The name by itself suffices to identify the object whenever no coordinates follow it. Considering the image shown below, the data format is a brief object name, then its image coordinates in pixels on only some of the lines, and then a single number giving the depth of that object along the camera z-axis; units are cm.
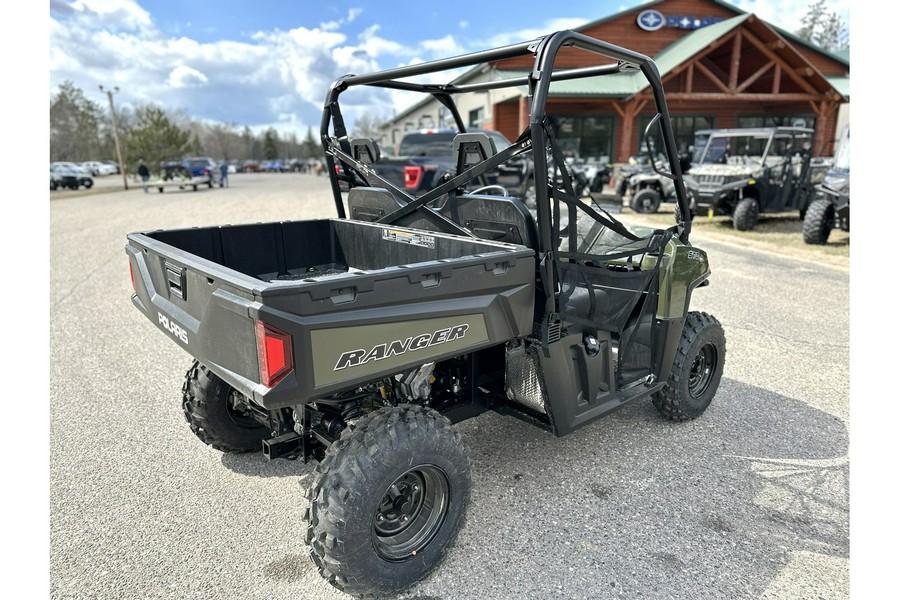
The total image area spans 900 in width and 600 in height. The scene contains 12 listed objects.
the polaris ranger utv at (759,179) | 1150
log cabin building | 1994
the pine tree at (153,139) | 3925
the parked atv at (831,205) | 941
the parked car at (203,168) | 2887
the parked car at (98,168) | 5112
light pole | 3091
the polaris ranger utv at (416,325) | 203
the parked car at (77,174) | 3225
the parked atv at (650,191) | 1344
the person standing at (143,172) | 2912
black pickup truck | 1085
